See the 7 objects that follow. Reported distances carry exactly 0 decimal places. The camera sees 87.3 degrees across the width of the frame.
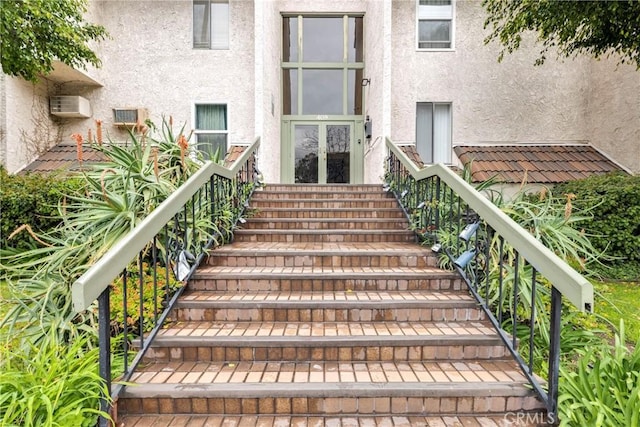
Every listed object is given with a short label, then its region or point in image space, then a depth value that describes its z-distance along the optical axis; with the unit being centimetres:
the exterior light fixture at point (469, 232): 298
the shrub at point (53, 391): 175
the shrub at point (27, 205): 475
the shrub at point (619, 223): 491
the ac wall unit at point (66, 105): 761
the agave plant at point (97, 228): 263
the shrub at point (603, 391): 180
